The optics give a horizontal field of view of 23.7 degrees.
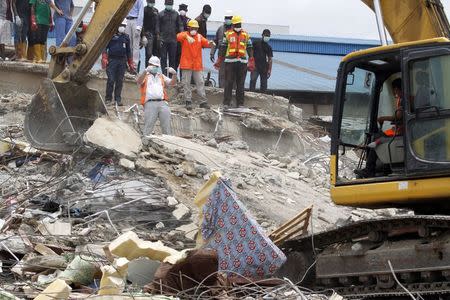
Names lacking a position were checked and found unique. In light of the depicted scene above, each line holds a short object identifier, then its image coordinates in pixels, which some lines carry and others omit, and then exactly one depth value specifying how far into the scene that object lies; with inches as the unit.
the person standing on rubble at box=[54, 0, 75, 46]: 759.1
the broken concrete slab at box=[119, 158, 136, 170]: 565.9
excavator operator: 398.0
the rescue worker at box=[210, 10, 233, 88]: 826.8
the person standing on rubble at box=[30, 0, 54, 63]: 757.3
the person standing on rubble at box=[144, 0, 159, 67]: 791.1
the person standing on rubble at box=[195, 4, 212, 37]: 820.6
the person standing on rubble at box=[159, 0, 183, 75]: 795.4
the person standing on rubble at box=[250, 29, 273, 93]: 858.1
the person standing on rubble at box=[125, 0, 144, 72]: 772.6
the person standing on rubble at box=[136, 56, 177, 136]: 669.3
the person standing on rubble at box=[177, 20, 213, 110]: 761.6
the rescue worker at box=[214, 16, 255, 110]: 773.3
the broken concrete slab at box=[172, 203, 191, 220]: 525.4
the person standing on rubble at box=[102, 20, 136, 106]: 738.8
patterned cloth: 407.2
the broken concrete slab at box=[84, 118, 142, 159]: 563.2
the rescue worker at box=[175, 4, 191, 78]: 817.5
